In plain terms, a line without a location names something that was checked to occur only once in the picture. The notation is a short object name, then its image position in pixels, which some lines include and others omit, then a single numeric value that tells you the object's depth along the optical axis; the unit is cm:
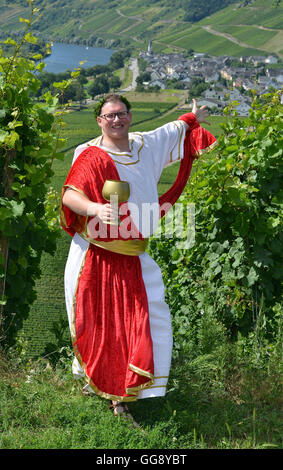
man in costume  366
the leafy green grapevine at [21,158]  385
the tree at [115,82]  9831
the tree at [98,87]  8519
